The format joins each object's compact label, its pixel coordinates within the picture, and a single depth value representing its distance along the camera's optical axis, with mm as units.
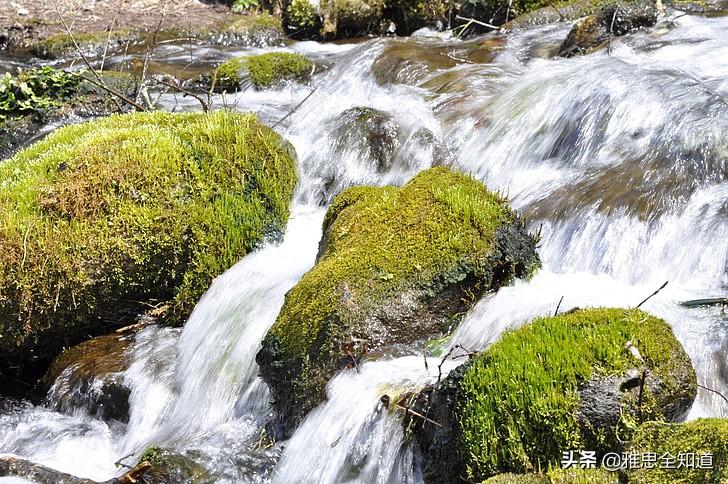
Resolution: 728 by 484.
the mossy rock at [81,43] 15930
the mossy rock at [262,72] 12133
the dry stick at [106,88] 9028
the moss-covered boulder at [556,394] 3654
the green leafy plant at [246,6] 18234
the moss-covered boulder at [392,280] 4914
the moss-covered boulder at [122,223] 6562
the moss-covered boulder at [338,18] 15375
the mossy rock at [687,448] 3230
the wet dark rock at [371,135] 8281
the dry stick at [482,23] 13080
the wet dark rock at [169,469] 4496
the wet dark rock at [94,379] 6199
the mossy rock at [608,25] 10508
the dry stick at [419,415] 4047
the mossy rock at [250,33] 16094
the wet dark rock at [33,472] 4906
